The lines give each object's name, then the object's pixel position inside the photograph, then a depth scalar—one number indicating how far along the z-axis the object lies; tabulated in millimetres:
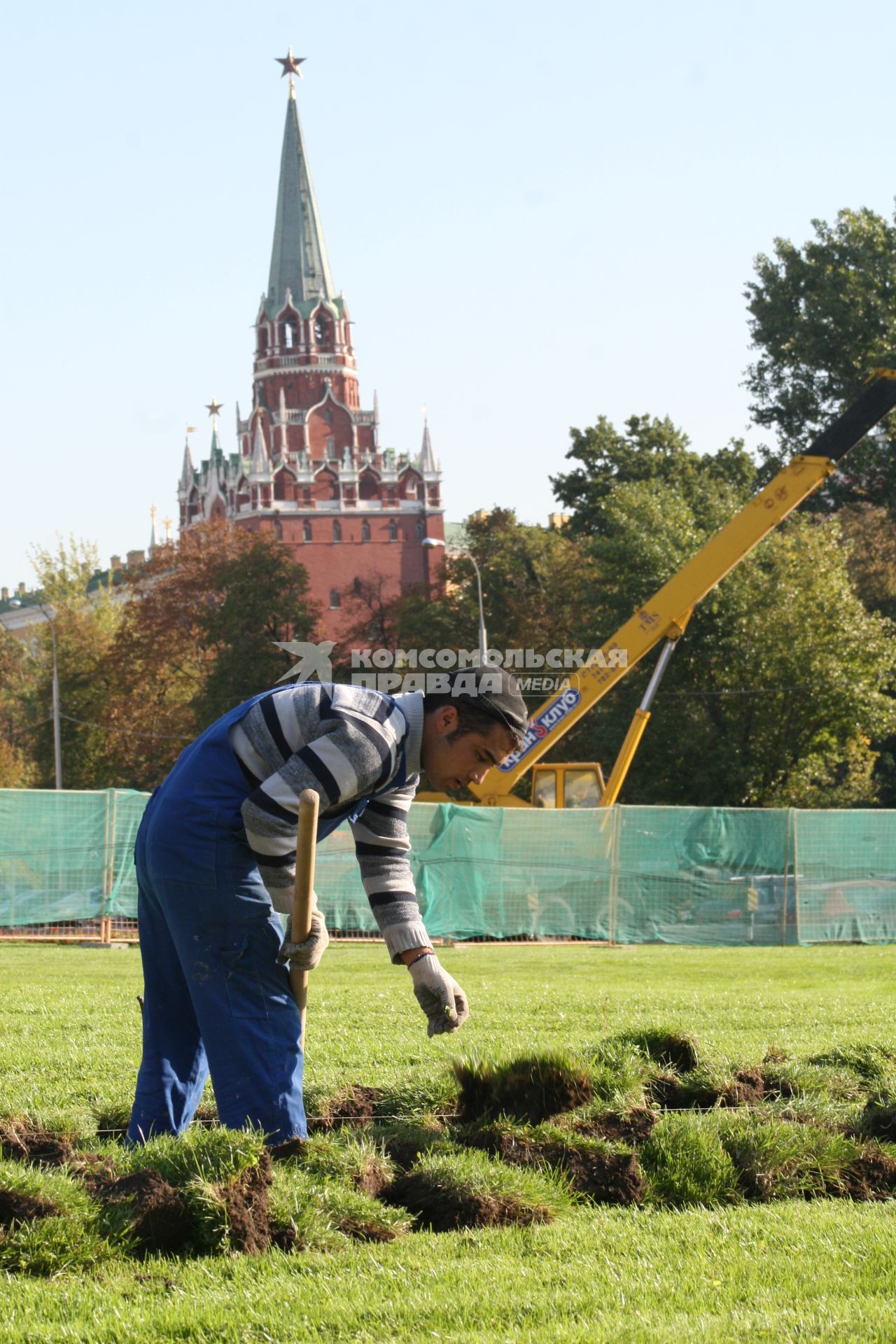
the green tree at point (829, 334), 54156
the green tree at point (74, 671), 66000
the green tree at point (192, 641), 64375
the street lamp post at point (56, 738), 54750
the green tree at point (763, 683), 40938
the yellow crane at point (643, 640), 23359
